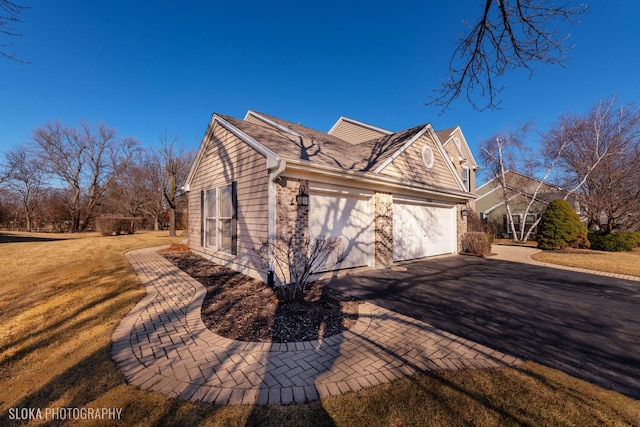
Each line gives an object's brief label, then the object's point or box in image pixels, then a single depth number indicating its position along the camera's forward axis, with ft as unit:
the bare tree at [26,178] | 88.39
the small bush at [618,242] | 44.96
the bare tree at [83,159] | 87.30
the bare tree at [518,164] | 60.75
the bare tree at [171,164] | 64.44
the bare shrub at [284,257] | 18.67
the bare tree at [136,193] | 97.19
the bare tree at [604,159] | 52.16
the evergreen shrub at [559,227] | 42.45
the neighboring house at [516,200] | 66.74
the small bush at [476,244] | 35.83
